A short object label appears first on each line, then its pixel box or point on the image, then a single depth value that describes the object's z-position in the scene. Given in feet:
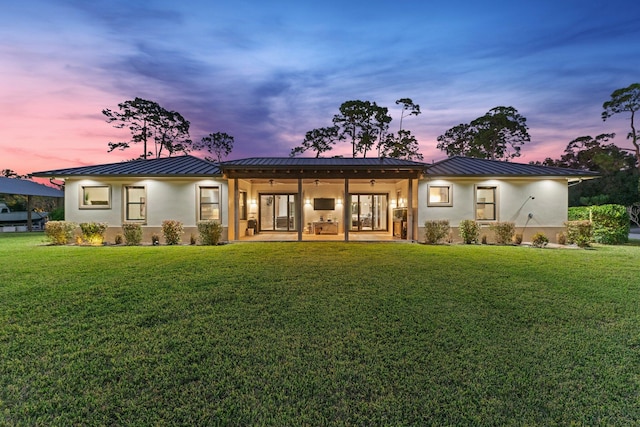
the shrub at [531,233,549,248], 34.50
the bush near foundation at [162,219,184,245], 36.32
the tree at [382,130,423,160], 84.38
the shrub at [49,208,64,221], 63.82
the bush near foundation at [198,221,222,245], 35.54
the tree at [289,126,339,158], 85.25
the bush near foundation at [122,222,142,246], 35.63
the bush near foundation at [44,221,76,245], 35.27
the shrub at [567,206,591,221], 38.77
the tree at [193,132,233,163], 97.86
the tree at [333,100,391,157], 81.97
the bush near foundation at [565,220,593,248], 33.53
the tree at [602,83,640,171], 73.65
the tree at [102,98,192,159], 80.85
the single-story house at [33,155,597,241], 37.47
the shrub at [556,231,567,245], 35.63
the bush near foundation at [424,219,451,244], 36.09
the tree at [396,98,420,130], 80.86
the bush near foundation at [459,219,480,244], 36.83
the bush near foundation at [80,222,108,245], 35.76
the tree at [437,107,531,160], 92.79
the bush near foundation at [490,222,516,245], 36.55
